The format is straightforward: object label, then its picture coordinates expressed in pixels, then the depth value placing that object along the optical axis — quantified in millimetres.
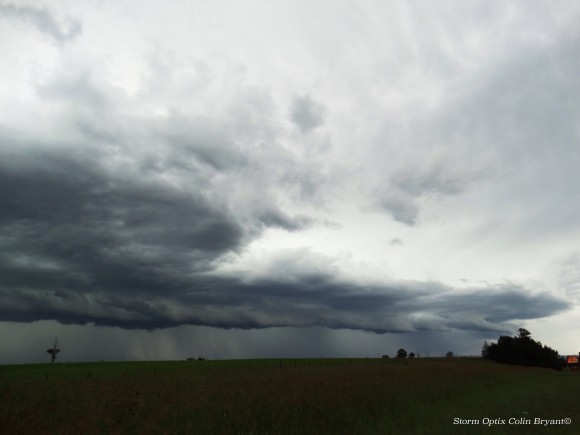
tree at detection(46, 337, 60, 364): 133500
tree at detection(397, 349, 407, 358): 180738
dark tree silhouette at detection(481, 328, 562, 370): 130750
